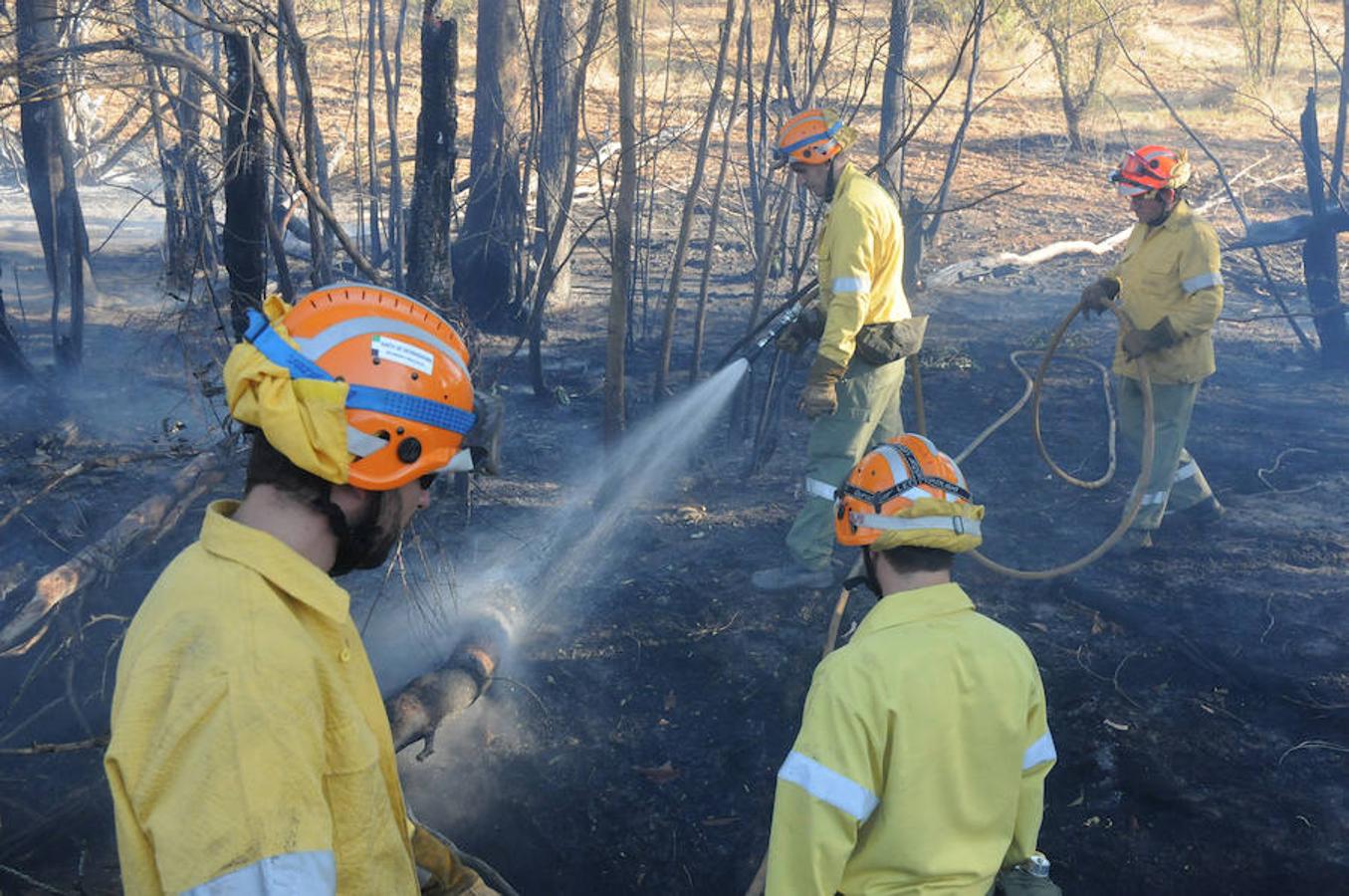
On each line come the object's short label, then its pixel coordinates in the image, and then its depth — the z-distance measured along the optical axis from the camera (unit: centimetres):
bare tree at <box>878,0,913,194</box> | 950
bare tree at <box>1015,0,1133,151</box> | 1645
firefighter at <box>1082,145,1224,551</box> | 616
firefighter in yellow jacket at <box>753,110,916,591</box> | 545
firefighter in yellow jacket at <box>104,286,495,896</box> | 145
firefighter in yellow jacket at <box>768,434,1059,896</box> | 226
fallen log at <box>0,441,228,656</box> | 442
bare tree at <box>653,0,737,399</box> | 646
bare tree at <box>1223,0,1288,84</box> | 1836
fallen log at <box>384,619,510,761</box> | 424
